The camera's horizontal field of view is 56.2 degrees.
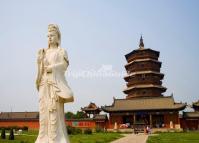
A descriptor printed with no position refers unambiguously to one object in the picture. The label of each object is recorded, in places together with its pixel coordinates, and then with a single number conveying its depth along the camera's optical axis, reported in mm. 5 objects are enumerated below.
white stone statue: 4164
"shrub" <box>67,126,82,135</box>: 18640
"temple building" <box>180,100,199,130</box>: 23658
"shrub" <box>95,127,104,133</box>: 22733
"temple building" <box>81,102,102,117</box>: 26618
